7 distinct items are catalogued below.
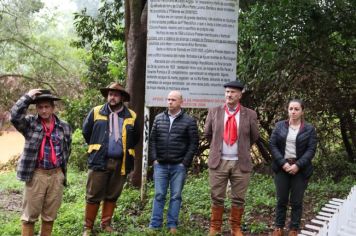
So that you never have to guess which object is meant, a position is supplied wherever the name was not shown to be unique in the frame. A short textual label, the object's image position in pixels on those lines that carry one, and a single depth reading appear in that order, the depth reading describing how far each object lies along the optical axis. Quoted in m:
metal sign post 7.66
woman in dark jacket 5.79
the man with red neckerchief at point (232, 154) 5.96
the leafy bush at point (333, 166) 11.48
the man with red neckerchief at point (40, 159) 5.27
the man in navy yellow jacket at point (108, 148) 6.01
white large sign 7.59
